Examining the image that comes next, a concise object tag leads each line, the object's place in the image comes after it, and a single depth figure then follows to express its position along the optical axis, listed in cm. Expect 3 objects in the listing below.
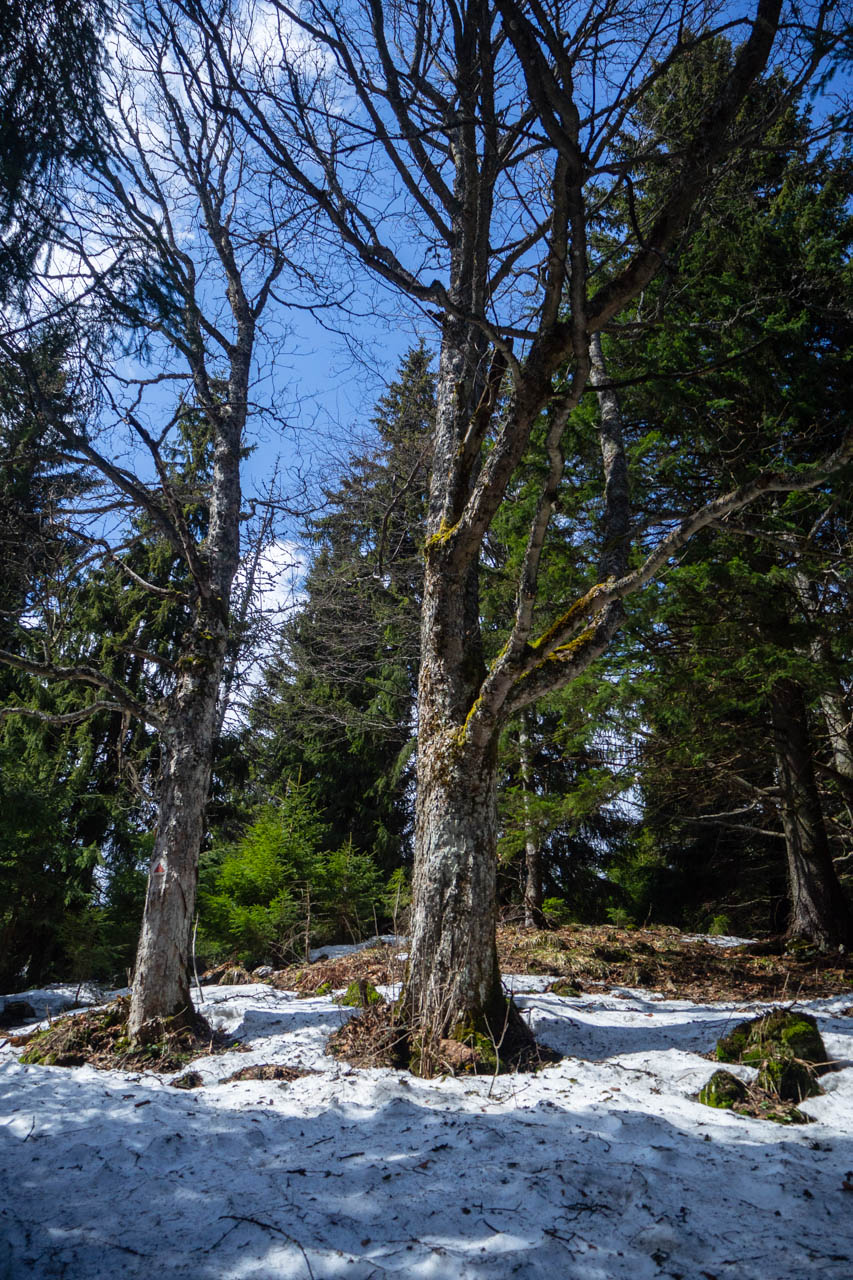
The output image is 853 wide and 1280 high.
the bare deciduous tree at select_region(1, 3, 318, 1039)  368
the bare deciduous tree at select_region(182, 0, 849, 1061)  352
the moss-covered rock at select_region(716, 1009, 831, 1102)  325
